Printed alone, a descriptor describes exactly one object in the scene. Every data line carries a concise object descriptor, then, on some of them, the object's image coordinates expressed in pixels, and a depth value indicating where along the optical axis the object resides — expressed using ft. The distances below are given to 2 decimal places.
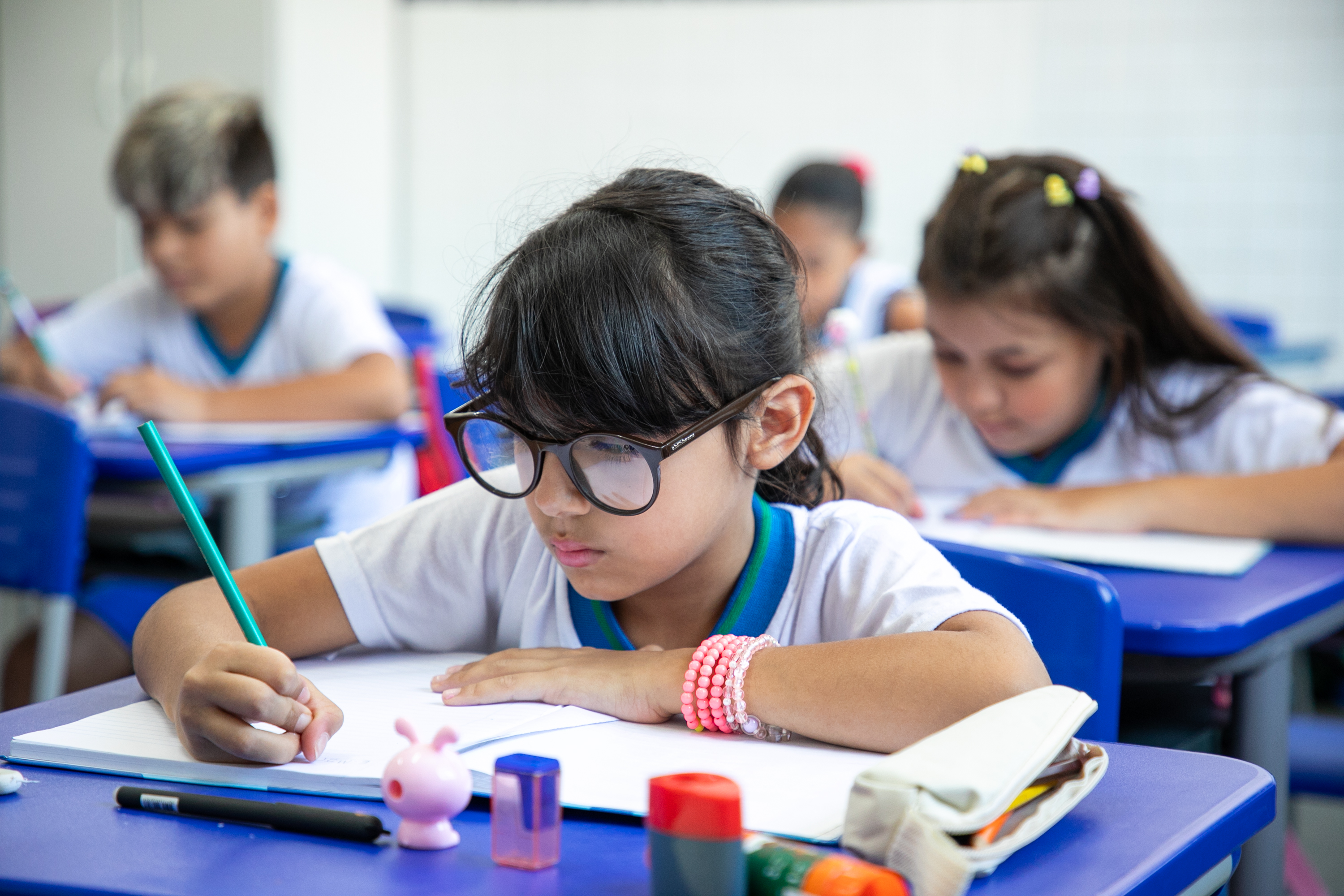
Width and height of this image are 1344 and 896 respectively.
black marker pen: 4.31
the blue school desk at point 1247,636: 5.77
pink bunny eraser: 4.27
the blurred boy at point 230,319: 11.56
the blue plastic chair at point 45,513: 8.50
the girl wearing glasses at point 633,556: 4.83
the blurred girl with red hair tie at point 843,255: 15.60
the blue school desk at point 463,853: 4.16
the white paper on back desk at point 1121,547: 6.76
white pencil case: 4.09
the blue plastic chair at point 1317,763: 7.24
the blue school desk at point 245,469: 9.01
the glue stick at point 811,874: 3.99
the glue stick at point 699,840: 4.01
